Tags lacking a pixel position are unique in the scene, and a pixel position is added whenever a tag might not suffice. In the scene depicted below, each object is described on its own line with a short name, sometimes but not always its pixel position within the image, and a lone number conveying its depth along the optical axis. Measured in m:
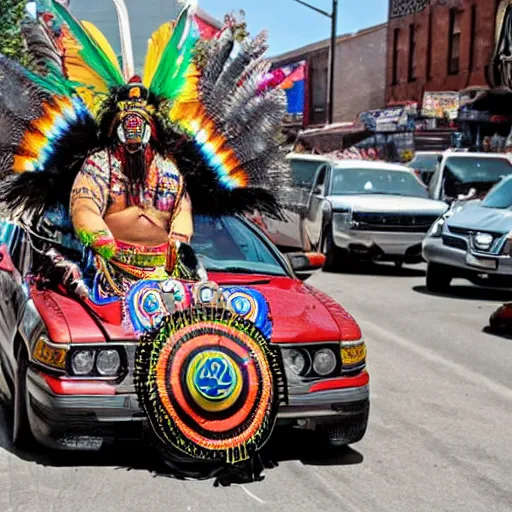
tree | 11.60
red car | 5.30
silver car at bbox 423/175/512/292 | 13.31
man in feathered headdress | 6.35
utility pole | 37.53
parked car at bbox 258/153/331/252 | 16.34
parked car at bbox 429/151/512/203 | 19.30
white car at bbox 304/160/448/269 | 16.45
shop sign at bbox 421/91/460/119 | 34.12
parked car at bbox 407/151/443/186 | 23.58
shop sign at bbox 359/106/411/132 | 38.06
